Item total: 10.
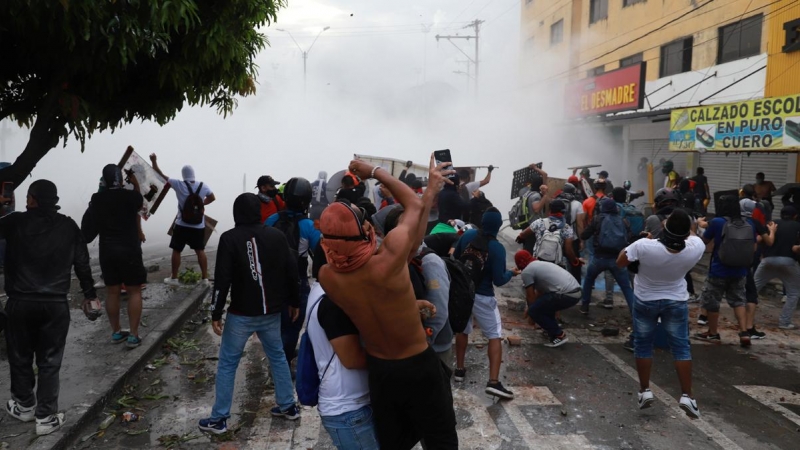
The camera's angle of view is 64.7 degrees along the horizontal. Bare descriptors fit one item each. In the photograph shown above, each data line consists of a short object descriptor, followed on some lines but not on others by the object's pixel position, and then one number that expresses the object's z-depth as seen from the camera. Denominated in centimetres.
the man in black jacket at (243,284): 450
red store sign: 1919
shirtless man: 263
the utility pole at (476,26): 4613
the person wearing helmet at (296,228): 515
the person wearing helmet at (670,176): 1461
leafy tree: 446
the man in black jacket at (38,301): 442
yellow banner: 1072
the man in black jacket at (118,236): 596
